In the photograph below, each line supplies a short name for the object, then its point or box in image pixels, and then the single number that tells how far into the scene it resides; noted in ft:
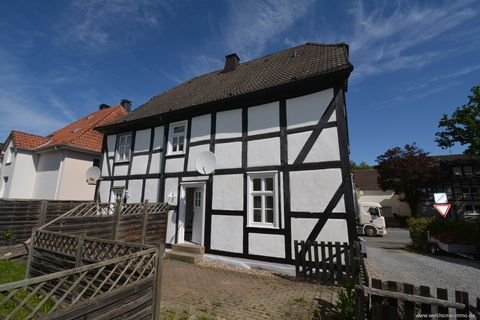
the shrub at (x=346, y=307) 11.44
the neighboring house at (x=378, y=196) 97.24
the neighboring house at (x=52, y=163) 43.55
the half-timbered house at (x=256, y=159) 21.85
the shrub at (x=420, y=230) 34.60
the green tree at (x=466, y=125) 64.44
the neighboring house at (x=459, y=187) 85.51
